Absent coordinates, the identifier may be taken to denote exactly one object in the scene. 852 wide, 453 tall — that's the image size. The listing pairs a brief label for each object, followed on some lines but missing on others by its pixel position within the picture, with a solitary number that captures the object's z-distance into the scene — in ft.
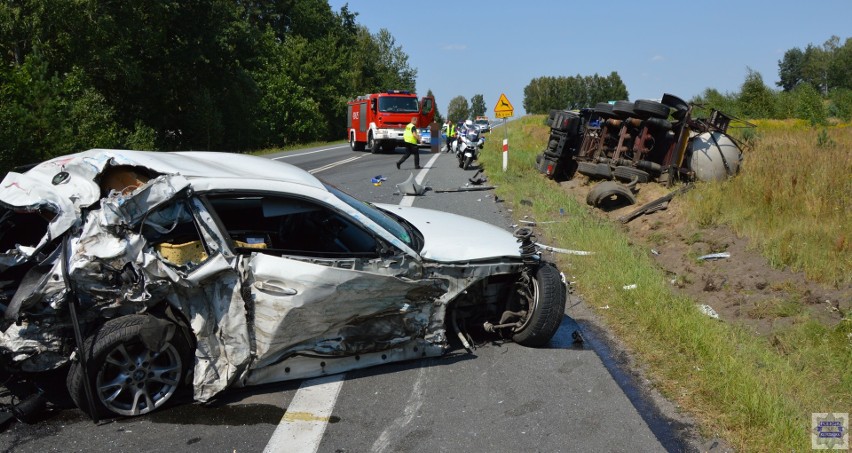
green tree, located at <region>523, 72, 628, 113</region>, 425.28
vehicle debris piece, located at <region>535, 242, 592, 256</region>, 27.27
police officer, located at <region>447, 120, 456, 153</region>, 104.63
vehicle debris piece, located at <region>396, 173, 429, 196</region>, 44.75
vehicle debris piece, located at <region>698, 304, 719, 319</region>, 21.56
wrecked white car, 13.25
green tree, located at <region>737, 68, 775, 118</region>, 131.13
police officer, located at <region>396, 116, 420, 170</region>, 66.28
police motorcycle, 66.18
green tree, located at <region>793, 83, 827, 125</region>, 111.19
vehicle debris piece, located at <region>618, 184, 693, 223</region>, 38.47
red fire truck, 96.48
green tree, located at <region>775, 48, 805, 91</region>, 440.86
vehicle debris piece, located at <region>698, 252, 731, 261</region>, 28.66
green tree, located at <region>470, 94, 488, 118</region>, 495.82
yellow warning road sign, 66.74
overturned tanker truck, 42.88
